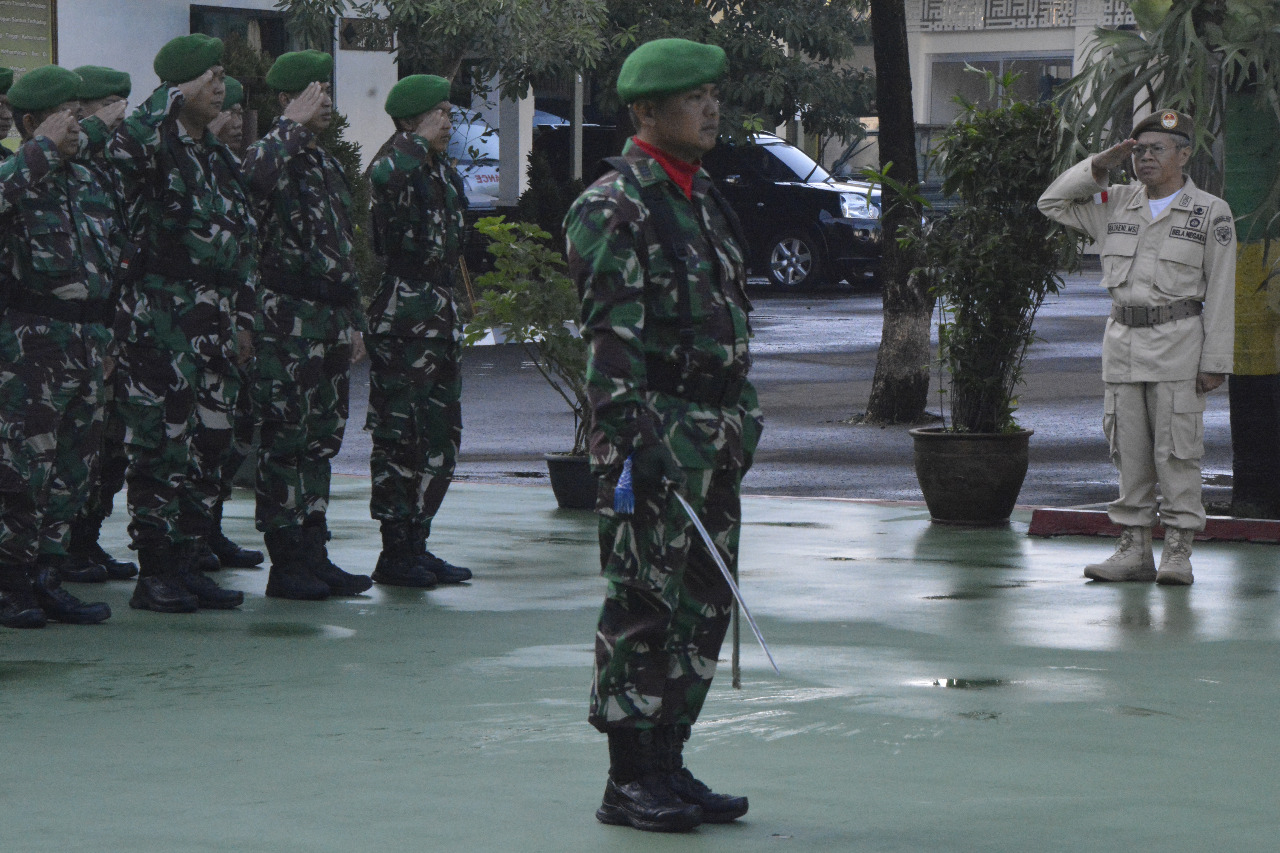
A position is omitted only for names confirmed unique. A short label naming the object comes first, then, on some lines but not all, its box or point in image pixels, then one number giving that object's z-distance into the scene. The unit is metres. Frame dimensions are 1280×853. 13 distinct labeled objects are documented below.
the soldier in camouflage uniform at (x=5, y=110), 13.57
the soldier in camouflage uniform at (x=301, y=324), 14.46
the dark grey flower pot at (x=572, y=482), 20.31
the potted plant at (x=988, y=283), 18.89
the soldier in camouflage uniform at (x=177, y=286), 13.78
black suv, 52.90
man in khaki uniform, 15.13
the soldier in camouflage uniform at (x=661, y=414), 8.35
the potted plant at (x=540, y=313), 19.75
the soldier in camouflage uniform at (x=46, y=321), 12.95
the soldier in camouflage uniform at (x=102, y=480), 14.35
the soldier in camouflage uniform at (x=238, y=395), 14.93
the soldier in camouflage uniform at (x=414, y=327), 14.87
